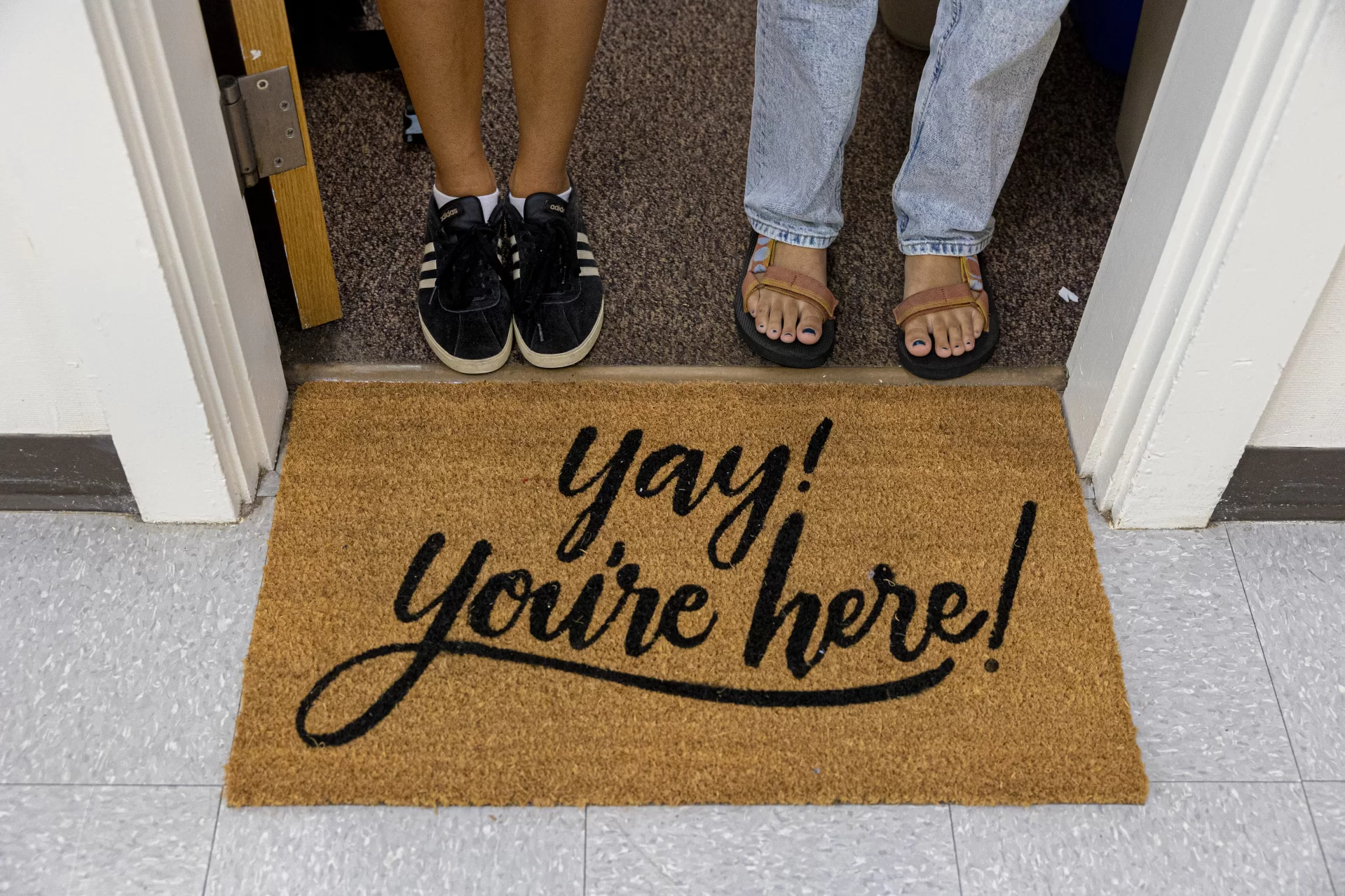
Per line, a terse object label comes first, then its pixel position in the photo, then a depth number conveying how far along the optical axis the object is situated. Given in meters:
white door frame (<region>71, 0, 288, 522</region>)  0.89
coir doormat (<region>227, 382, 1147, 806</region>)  0.99
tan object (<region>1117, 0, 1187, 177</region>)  1.39
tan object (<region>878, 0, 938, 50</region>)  1.66
